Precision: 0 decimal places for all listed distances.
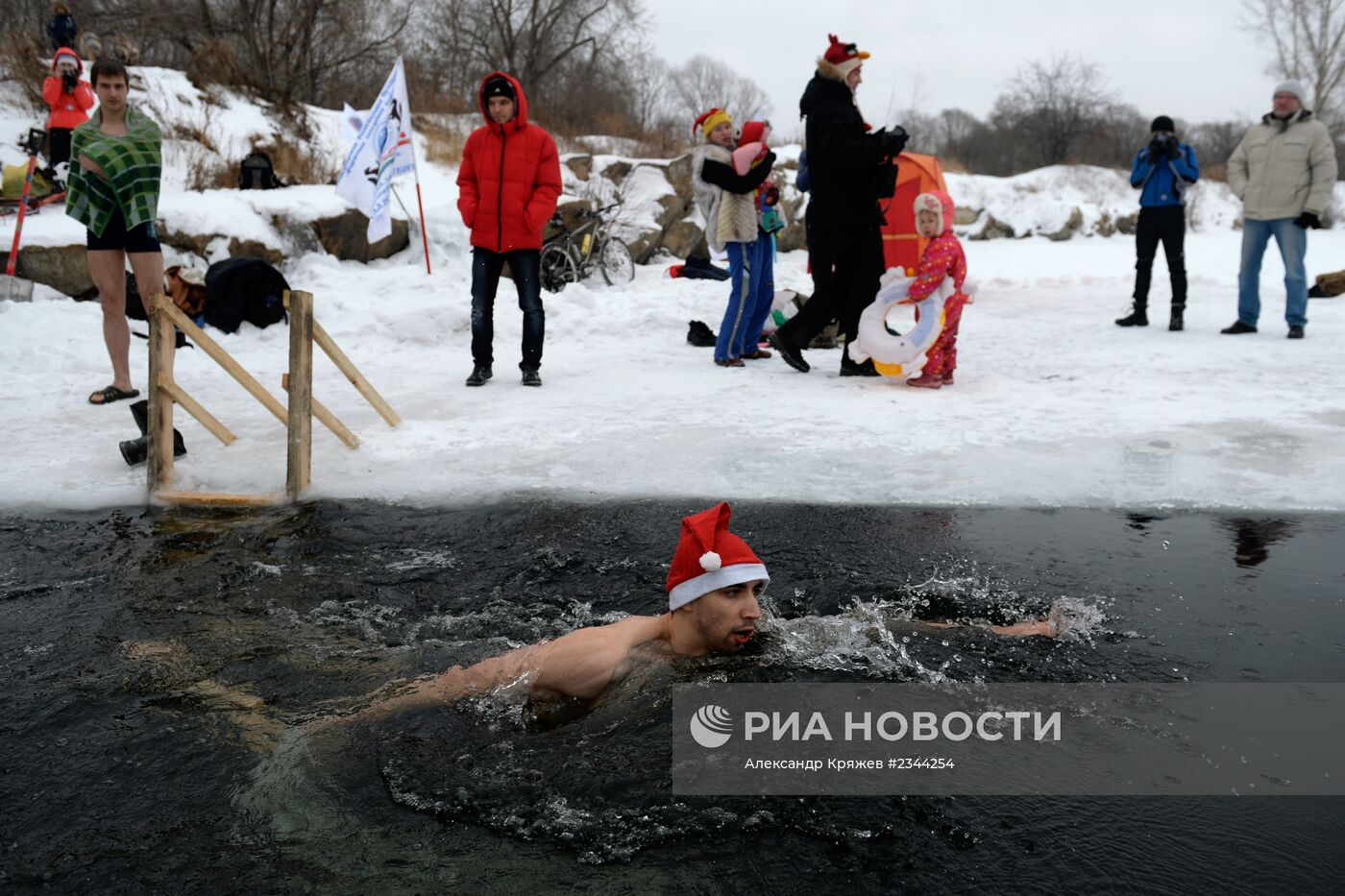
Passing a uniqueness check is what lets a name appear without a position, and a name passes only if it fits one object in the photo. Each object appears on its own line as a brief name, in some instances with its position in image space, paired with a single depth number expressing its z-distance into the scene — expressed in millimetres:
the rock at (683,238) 17547
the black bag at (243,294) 9680
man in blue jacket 9547
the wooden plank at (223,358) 4934
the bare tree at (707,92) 38094
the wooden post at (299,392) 5055
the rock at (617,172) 18125
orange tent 11133
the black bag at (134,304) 9336
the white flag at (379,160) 11047
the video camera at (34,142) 11859
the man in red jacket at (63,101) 10773
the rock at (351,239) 12023
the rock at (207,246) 10805
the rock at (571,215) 14000
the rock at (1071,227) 21188
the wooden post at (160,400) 4895
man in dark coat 7203
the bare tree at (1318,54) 35750
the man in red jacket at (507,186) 7309
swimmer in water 3006
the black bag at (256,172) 12875
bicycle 13234
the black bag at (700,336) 10094
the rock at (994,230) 21500
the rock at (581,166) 18031
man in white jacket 8648
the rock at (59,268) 9844
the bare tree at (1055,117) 35062
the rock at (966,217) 21828
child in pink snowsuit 7223
